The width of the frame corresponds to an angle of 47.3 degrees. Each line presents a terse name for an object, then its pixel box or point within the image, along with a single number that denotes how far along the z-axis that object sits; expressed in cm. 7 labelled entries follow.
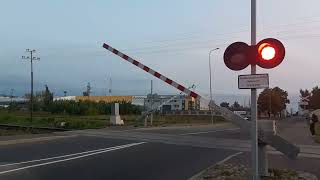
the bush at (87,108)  6578
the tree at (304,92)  9609
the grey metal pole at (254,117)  661
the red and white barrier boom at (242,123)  783
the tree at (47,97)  7749
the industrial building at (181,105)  9228
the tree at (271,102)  8479
